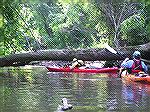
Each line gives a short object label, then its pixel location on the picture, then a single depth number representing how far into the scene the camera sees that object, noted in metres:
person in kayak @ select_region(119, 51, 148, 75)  15.15
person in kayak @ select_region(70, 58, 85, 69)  18.25
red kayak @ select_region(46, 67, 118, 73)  18.55
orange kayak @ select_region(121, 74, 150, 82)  13.41
